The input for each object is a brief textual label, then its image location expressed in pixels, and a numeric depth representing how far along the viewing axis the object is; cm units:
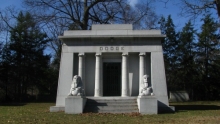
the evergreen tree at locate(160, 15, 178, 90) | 3972
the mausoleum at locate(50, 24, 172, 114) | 1736
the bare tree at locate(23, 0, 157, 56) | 2772
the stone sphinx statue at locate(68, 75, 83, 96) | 1513
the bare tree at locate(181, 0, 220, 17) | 1309
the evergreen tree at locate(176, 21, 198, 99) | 3900
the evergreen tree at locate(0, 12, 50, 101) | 3603
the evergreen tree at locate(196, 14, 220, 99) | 3792
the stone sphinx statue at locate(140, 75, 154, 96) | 1516
